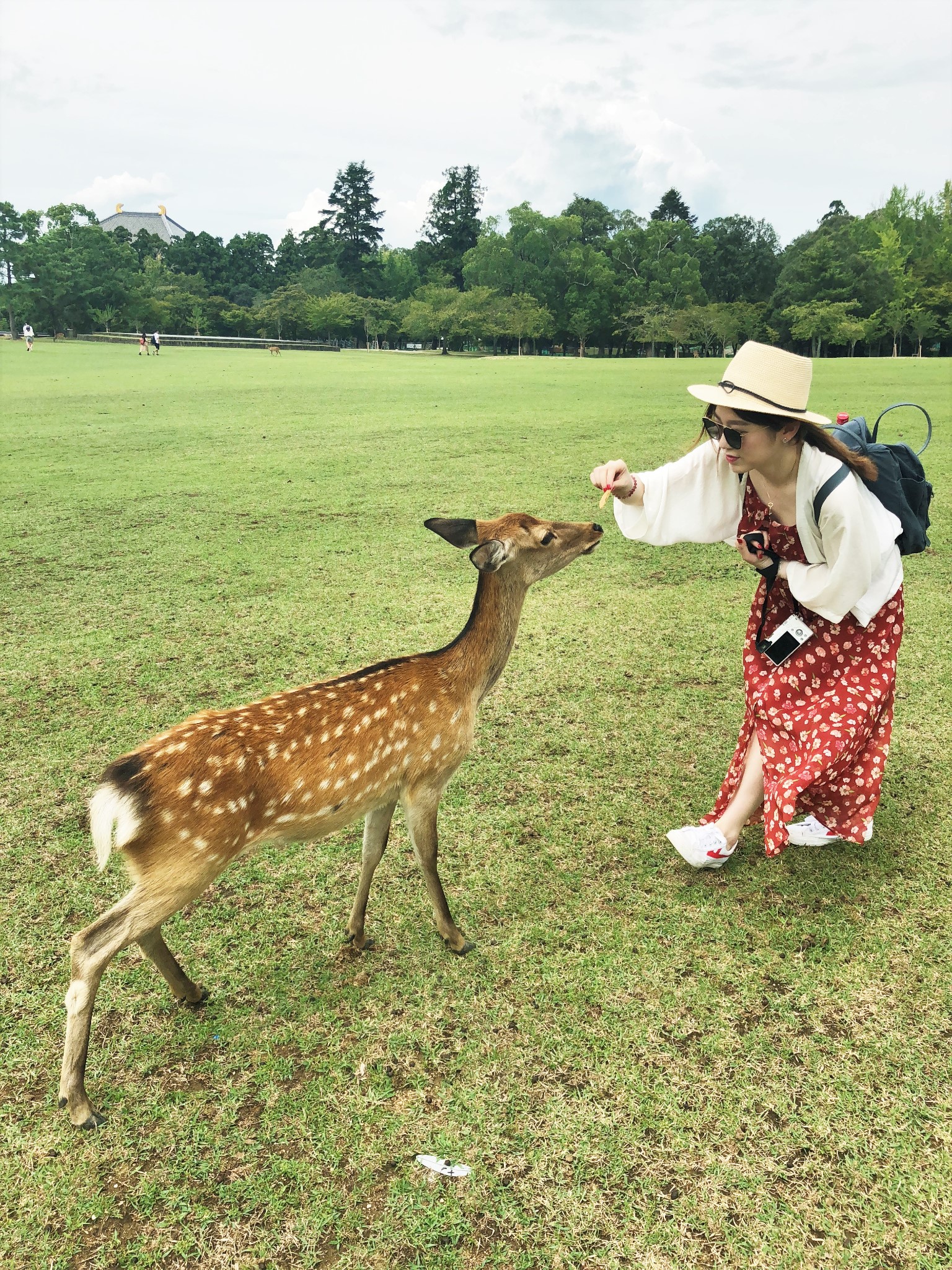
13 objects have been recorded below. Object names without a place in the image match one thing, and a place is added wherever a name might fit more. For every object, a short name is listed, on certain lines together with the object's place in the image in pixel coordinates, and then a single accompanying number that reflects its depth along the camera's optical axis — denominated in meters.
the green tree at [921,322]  52.09
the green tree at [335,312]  66.44
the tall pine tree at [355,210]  91.69
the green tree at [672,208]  92.06
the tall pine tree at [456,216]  89.94
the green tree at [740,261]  71.06
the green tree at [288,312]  66.44
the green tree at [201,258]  80.25
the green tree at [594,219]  75.94
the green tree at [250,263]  83.75
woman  2.61
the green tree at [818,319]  52.28
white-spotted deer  2.15
